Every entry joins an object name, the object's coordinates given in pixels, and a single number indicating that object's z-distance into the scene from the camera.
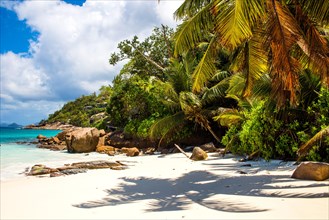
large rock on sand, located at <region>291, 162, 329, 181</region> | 6.44
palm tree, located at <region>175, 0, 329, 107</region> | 5.61
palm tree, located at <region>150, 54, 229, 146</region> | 15.92
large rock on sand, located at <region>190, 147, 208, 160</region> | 12.13
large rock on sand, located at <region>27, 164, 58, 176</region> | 10.66
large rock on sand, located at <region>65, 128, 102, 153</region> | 21.02
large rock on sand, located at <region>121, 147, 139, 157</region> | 16.83
